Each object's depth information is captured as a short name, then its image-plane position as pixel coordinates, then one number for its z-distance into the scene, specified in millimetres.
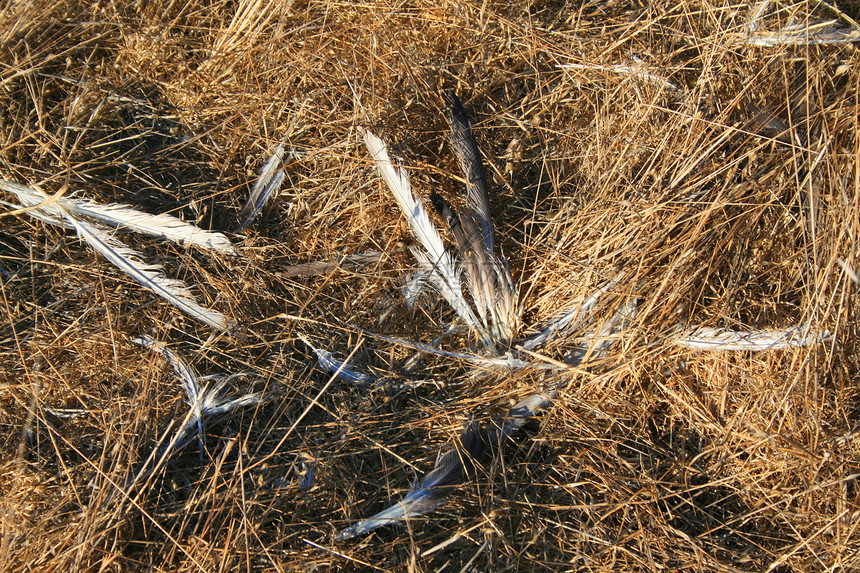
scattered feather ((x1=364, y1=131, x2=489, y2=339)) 2156
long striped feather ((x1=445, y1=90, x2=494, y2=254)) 2176
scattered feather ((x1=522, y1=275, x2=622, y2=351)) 2082
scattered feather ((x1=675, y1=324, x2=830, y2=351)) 1947
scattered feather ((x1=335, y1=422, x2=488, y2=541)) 1920
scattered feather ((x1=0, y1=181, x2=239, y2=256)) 2191
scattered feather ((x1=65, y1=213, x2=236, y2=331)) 2168
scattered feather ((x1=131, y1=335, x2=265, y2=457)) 2057
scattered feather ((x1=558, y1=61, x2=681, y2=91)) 2264
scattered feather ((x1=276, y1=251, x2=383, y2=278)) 2277
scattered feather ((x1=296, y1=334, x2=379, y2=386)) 2158
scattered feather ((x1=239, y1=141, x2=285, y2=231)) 2355
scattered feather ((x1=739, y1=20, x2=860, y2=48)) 2191
